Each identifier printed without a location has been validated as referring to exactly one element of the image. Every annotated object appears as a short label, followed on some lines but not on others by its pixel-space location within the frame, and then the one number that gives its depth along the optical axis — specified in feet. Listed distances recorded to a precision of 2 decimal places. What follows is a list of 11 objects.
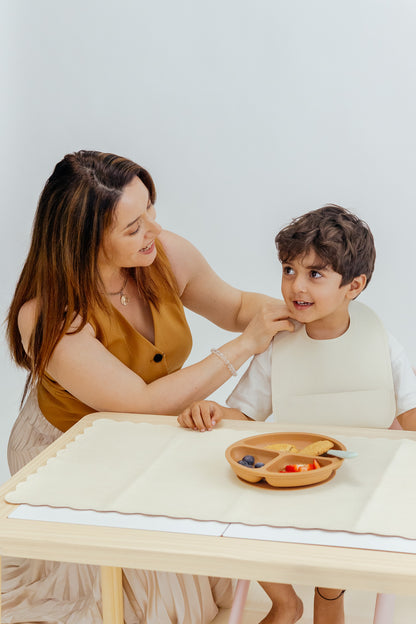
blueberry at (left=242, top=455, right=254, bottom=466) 7.98
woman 9.10
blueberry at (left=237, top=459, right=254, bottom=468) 7.95
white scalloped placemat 7.51
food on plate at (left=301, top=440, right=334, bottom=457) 8.00
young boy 8.99
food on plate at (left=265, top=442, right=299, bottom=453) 8.10
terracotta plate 7.73
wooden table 7.10
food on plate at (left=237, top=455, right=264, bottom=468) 7.96
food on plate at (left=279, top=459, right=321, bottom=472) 7.84
